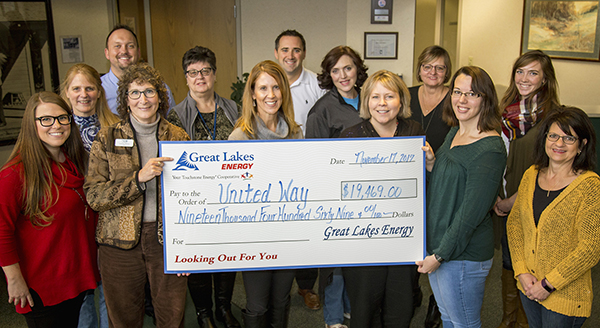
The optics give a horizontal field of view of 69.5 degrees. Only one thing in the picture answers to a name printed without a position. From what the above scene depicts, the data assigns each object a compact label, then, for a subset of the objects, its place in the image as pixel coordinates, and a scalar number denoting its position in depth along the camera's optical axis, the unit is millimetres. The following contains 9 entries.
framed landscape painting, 4590
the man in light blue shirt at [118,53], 2979
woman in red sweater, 1771
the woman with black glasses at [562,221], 1705
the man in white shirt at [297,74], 3127
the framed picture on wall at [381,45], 4992
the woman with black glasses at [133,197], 1865
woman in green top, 1731
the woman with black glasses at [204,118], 2551
